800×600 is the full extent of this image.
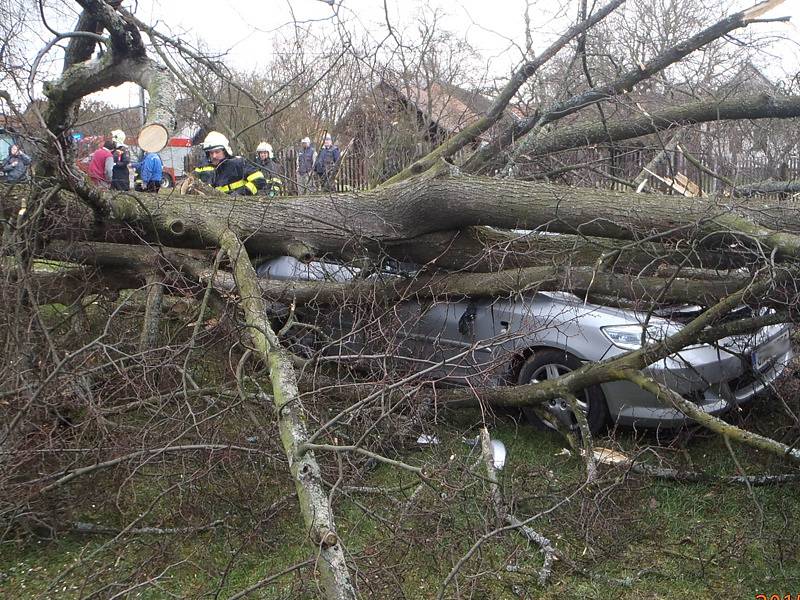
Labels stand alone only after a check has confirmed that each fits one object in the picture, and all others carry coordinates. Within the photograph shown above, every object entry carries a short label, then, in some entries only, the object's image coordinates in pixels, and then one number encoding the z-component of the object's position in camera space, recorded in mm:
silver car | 4488
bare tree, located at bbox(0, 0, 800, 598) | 3328
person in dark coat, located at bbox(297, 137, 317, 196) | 10852
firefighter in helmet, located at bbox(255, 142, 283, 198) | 9367
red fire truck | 11378
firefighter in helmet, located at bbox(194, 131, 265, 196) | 7998
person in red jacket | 9759
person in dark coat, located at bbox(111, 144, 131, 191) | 10391
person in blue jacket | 10656
